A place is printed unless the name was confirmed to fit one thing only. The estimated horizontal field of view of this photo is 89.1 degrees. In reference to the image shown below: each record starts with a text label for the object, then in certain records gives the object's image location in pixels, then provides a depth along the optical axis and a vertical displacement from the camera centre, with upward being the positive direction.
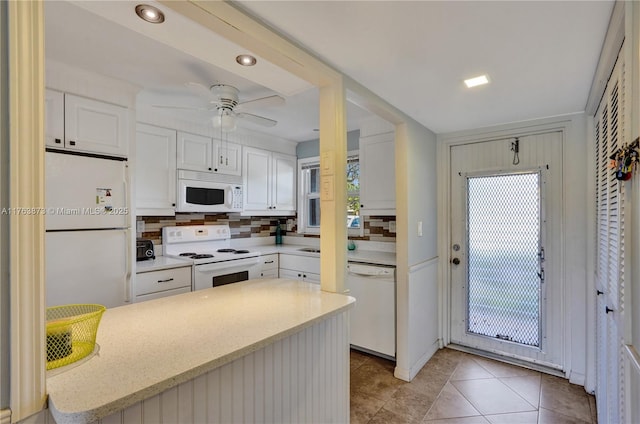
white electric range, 3.03 -0.43
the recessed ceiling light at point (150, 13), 1.35 +0.85
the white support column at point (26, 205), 0.76 +0.02
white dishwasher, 2.92 -0.89
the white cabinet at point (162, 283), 2.57 -0.59
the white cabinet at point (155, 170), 2.92 +0.39
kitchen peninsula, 0.89 -0.46
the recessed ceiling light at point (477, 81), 1.99 +0.82
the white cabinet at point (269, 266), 3.64 -0.62
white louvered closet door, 1.36 -0.22
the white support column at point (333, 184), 1.87 +0.16
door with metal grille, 2.82 -0.33
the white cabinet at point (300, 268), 3.54 -0.63
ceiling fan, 2.35 +0.81
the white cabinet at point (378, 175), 3.16 +0.37
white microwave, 3.21 +0.20
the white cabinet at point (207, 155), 3.21 +0.61
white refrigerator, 2.03 -0.12
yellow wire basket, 0.96 -0.39
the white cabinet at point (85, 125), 2.06 +0.59
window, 4.30 +0.20
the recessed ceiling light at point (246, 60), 1.76 +0.84
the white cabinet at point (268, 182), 3.80 +0.37
